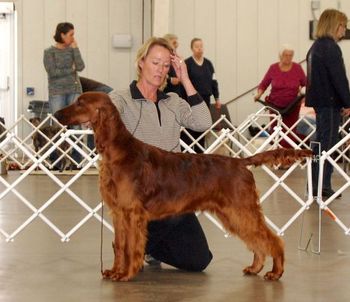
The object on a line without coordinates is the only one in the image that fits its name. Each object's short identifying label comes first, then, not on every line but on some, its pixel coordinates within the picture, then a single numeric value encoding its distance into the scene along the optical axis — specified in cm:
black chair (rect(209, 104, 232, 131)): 1379
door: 1559
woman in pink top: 1312
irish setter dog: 467
